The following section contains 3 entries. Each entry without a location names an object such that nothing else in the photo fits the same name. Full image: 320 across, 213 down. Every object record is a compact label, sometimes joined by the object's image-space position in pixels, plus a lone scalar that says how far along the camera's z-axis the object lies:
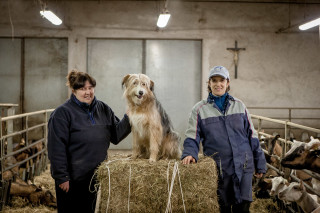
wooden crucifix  8.62
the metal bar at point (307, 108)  8.70
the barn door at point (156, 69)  8.73
